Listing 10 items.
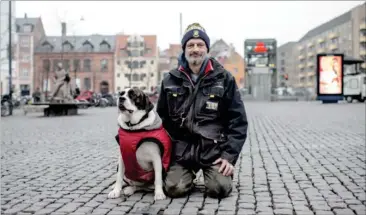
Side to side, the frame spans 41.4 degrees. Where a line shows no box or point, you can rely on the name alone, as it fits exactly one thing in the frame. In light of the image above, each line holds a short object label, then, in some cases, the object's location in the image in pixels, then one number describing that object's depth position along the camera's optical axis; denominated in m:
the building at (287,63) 152.88
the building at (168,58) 99.07
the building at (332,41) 102.25
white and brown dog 4.78
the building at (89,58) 84.56
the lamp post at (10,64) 24.51
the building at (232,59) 100.75
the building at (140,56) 88.31
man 5.13
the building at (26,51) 82.44
